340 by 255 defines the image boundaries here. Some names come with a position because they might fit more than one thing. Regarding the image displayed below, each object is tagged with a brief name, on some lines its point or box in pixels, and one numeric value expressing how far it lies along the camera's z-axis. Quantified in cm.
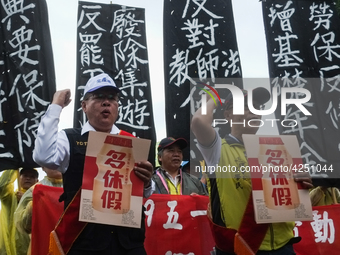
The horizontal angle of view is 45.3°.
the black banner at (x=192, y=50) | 564
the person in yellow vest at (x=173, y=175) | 473
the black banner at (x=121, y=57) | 583
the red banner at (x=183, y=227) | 418
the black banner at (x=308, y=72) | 549
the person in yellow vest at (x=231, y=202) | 286
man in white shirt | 250
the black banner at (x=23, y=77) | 506
